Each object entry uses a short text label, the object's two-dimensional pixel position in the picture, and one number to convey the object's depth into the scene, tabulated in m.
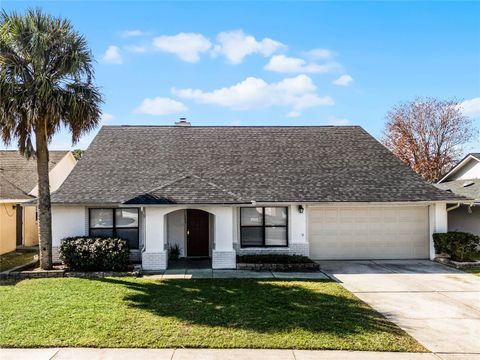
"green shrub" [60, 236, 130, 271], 13.64
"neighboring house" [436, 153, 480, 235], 20.30
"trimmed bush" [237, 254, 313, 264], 14.69
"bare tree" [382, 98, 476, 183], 39.03
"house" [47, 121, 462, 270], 14.66
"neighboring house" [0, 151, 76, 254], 18.84
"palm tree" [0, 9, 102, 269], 12.46
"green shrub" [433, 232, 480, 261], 15.13
